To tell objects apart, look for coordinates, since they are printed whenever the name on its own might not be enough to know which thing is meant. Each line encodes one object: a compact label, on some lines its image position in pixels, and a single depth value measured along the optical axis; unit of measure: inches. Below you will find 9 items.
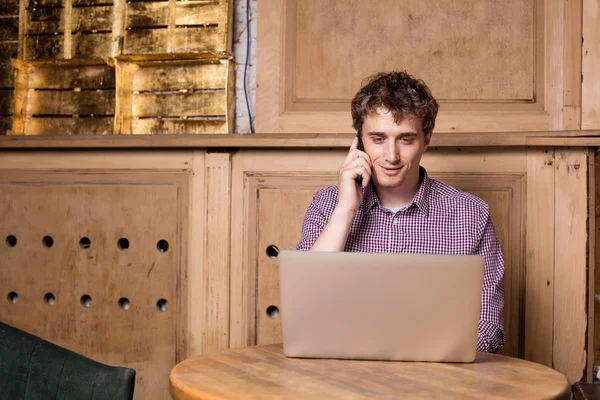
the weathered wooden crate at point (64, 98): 119.4
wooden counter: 97.7
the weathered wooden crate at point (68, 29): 117.7
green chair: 54.1
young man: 85.9
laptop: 57.6
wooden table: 52.9
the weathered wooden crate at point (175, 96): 115.1
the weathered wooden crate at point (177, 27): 113.4
